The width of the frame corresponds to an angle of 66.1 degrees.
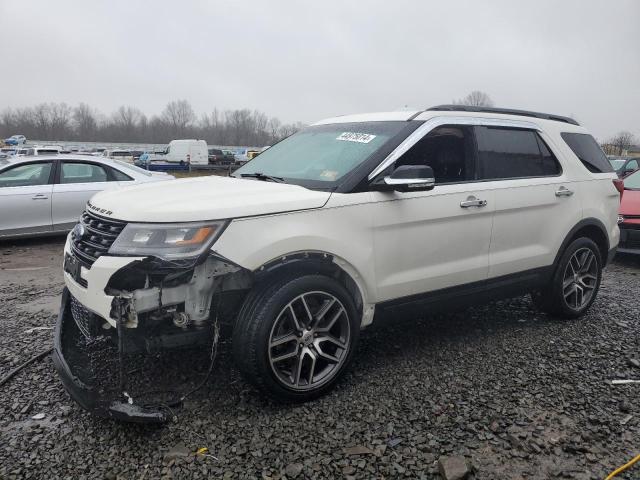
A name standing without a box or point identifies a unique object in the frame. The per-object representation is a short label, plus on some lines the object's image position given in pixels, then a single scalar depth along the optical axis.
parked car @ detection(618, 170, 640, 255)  6.79
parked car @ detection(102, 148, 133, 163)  38.50
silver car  7.33
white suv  2.64
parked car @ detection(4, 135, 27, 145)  53.75
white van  39.81
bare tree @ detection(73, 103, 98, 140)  86.06
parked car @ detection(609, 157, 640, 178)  14.40
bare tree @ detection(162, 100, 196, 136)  97.56
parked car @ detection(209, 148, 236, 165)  44.44
